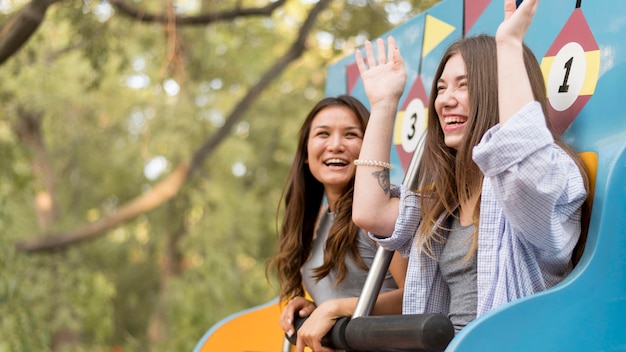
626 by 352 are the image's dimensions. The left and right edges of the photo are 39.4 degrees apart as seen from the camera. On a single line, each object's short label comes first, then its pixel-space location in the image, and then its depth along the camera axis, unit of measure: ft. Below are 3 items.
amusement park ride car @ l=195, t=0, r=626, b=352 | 5.17
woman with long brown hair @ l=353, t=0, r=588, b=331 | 5.19
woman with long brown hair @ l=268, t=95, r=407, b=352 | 7.89
